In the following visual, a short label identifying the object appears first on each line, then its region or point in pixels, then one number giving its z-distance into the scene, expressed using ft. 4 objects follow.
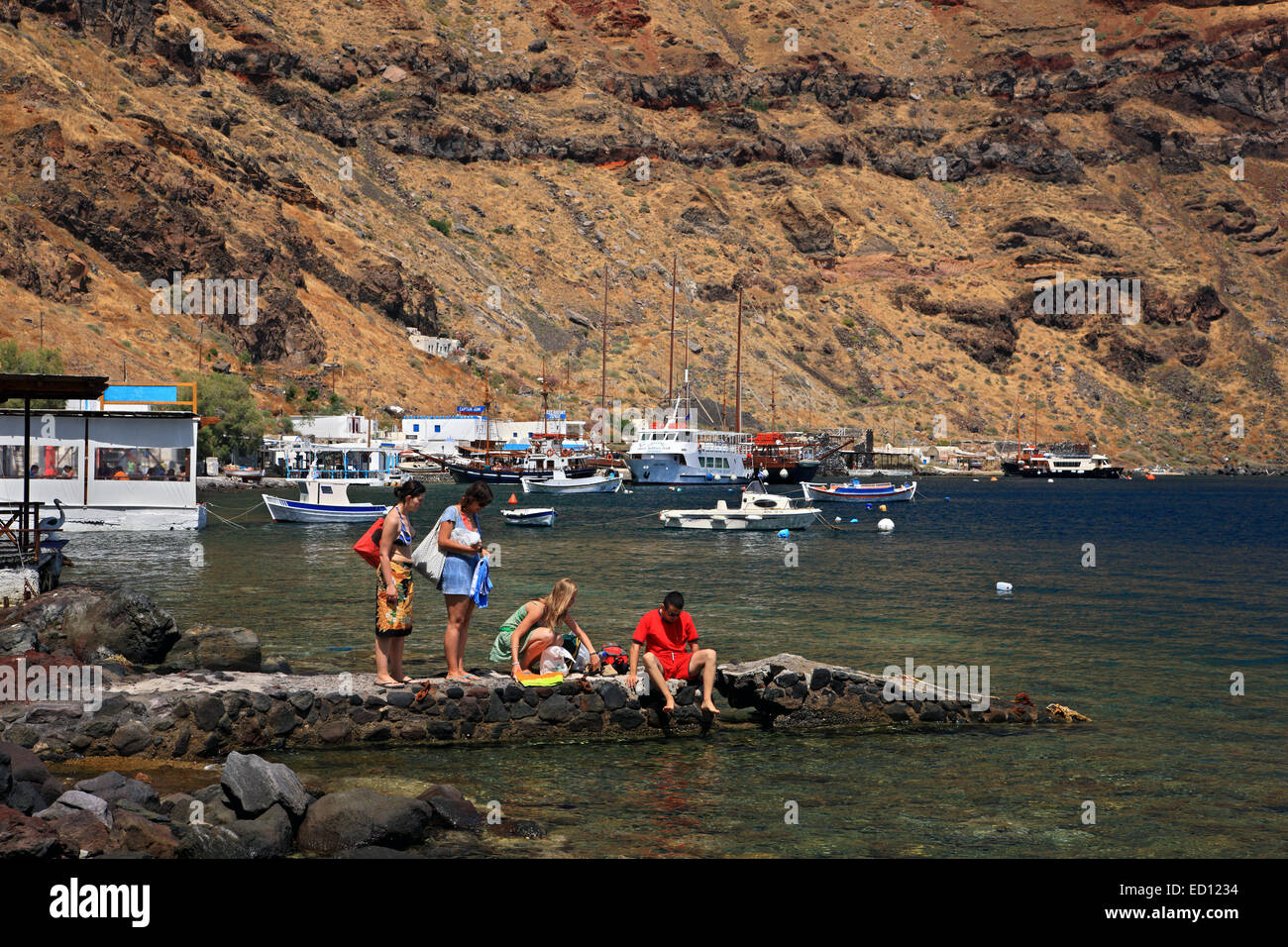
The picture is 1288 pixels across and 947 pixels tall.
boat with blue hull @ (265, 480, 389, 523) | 178.50
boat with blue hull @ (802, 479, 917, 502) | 266.16
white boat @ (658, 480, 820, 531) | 179.32
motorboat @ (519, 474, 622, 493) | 296.10
